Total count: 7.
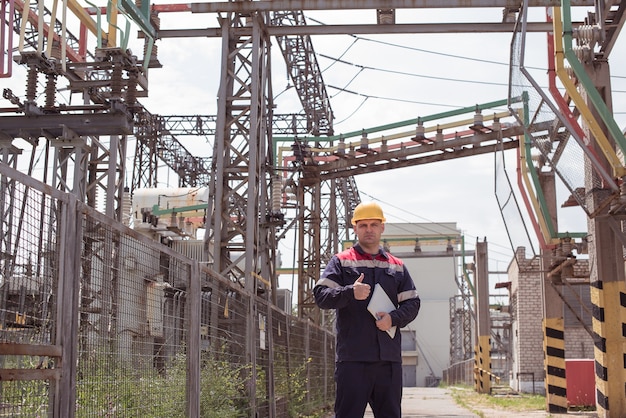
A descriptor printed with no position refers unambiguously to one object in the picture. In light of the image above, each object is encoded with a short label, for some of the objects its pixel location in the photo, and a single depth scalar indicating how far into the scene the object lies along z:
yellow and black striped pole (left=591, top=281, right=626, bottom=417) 12.35
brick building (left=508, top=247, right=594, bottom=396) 27.55
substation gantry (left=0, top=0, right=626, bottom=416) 10.74
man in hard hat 5.54
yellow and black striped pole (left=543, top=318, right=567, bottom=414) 16.78
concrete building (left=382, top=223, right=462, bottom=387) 61.06
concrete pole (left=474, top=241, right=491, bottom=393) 29.45
